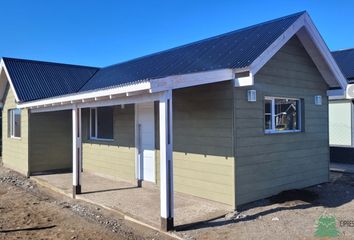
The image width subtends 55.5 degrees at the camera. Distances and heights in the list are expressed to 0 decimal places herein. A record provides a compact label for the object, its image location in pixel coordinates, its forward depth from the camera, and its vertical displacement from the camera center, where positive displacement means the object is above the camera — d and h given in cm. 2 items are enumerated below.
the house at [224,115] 659 +15
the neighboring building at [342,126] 1270 -22
